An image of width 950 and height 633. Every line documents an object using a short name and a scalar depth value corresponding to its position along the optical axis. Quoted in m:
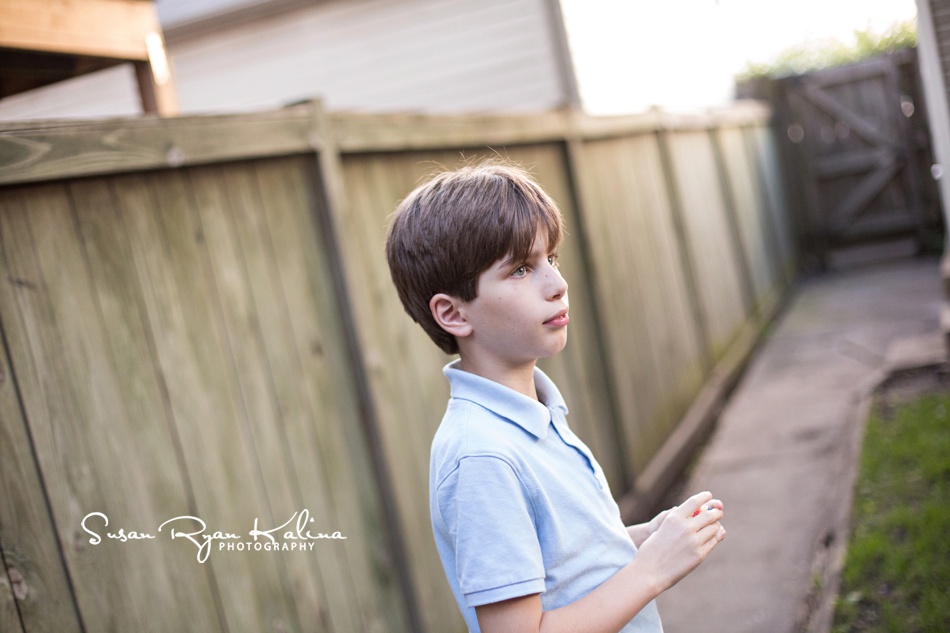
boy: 1.37
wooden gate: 12.43
